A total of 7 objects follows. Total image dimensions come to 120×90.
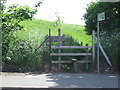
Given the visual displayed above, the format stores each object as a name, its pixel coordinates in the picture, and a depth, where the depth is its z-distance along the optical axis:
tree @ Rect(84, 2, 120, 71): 9.30
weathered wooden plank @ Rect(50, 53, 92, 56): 9.05
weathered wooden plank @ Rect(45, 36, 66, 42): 9.37
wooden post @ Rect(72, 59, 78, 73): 8.69
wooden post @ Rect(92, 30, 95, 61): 9.16
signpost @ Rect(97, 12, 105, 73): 8.37
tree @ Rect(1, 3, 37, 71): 8.34
